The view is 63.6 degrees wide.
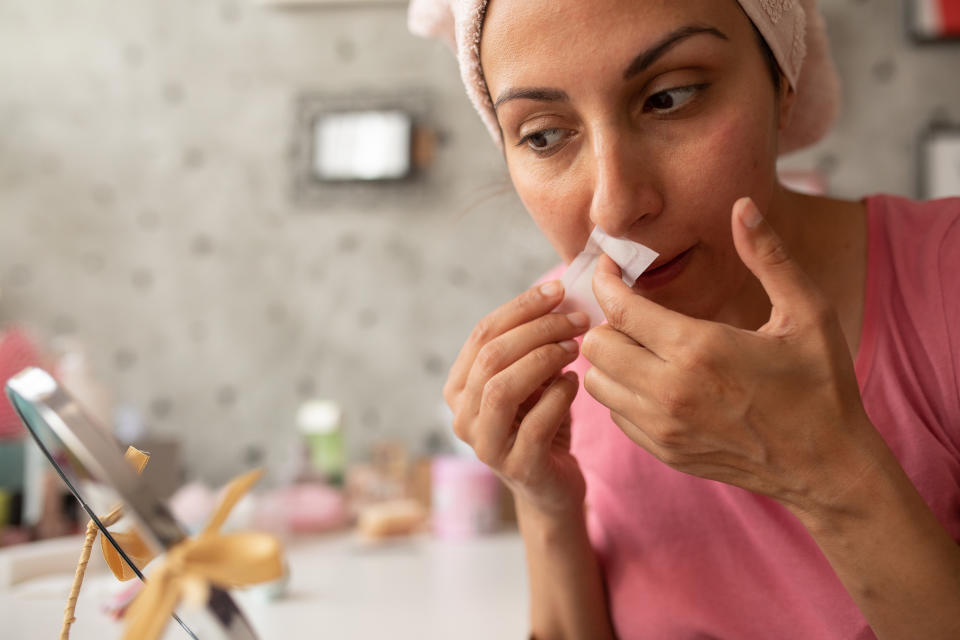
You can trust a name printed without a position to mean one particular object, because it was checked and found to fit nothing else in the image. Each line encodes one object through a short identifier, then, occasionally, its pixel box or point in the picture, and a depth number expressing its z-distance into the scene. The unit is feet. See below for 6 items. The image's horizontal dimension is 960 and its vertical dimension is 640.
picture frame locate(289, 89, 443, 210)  6.42
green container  5.82
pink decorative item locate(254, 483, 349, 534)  5.30
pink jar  5.23
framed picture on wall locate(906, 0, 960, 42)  5.82
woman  1.81
